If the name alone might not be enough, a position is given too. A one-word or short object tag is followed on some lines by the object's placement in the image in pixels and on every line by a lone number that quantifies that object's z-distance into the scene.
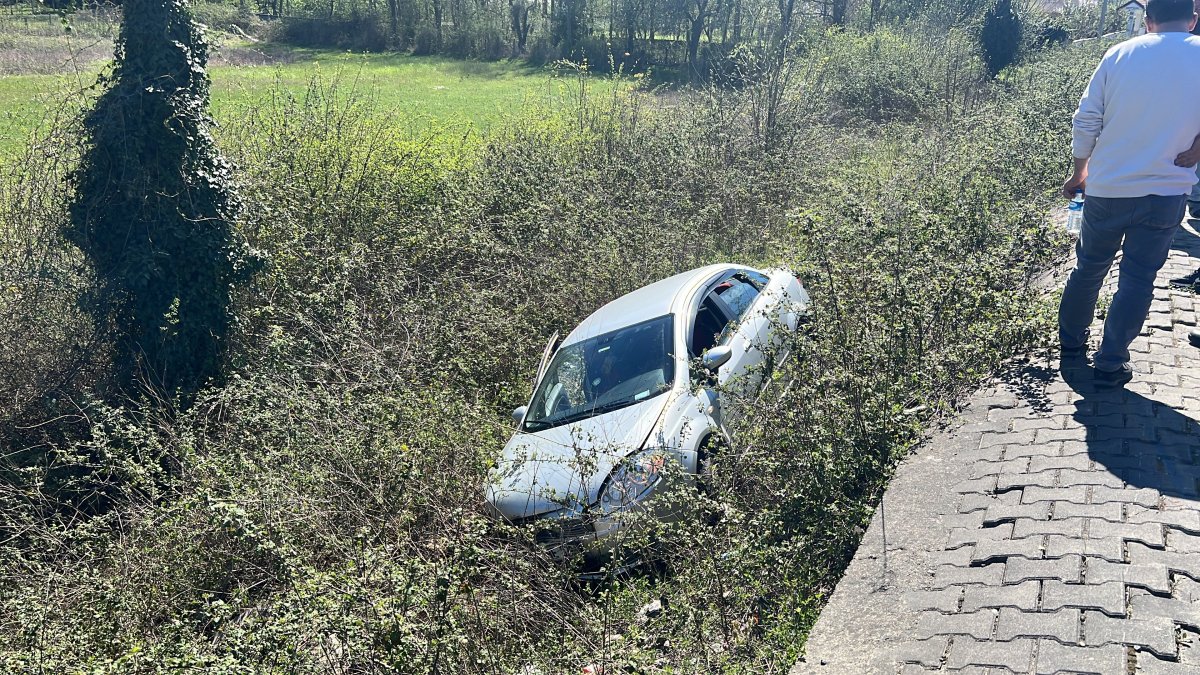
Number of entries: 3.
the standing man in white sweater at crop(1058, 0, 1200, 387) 5.12
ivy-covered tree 8.56
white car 5.75
